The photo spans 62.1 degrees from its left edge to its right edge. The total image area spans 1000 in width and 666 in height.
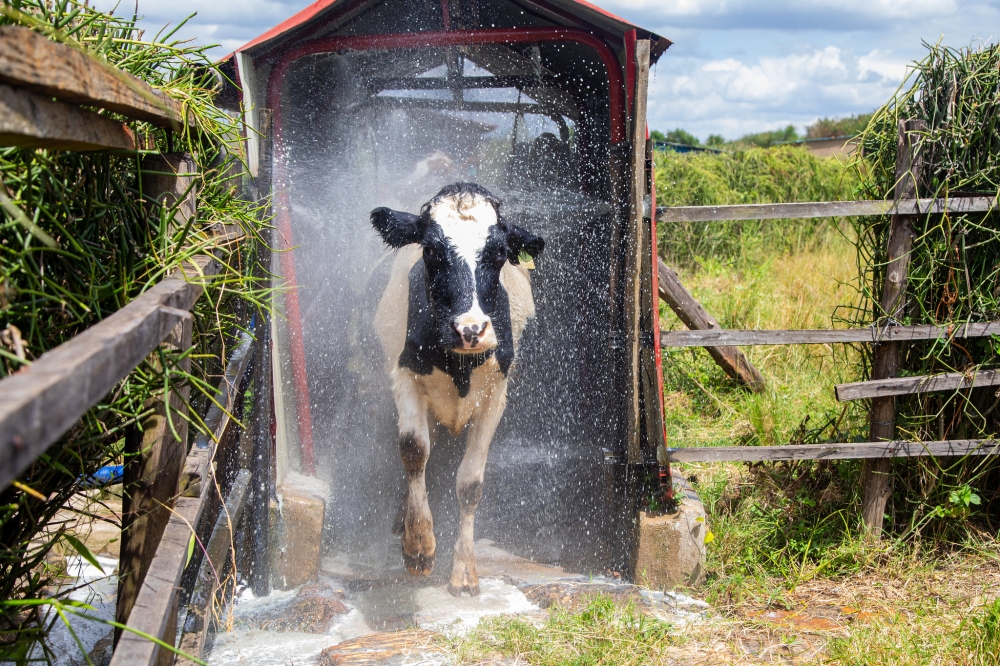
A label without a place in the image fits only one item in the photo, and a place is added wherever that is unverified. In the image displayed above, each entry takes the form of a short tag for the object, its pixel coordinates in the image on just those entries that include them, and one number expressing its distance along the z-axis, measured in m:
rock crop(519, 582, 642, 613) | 4.49
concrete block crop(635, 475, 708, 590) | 4.77
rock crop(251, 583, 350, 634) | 4.29
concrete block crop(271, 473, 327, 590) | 4.85
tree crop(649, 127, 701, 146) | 35.66
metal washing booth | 4.92
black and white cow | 4.58
